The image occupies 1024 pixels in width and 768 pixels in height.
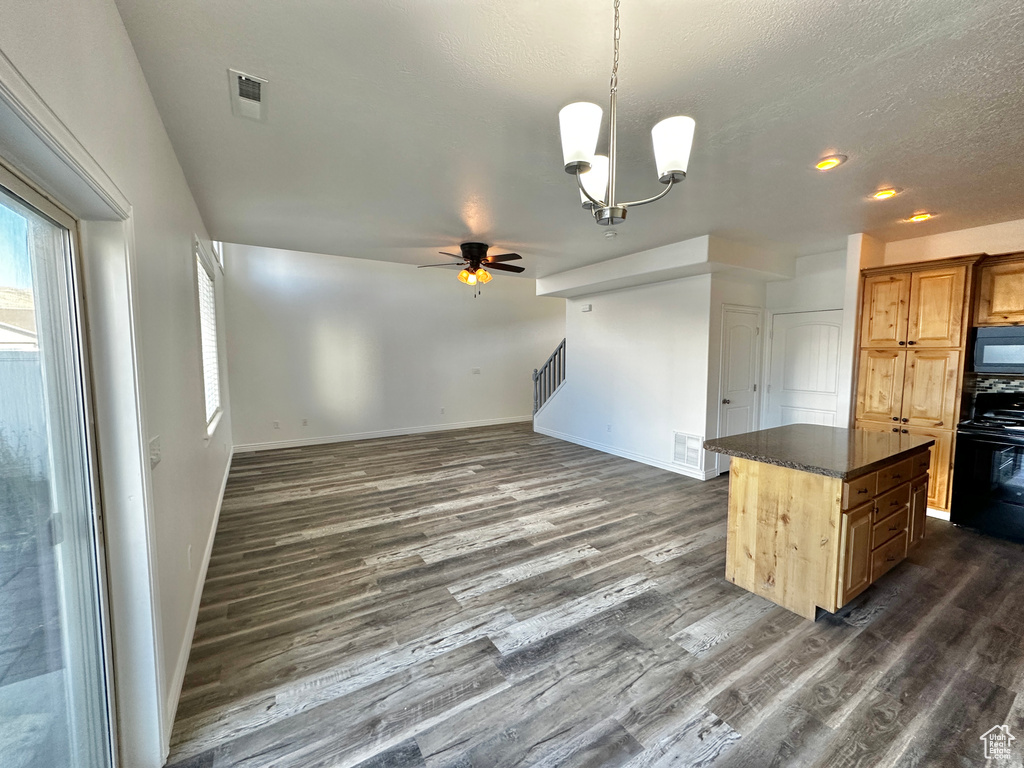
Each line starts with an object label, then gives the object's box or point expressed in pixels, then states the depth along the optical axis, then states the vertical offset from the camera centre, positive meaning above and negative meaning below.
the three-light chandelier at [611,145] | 1.52 +0.80
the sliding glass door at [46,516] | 1.00 -0.45
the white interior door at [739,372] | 5.01 -0.22
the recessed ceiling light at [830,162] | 2.50 +1.18
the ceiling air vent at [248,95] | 1.82 +1.20
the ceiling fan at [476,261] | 4.34 +0.99
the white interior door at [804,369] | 4.79 -0.18
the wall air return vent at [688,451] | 4.91 -1.18
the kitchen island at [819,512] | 2.28 -0.95
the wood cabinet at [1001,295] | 3.38 +0.49
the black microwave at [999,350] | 3.32 +0.03
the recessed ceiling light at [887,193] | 2.97 +1.17
